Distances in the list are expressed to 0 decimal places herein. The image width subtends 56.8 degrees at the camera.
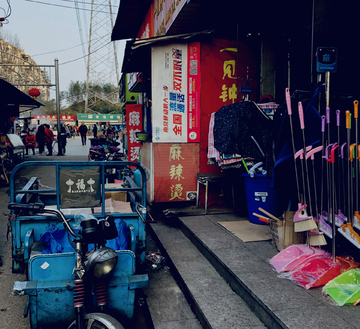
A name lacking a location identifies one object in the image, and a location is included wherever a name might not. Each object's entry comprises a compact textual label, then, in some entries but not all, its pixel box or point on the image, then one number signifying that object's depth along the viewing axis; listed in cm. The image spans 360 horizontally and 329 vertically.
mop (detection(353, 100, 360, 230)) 320
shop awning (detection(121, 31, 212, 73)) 631
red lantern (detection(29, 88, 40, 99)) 1717
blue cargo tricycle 240
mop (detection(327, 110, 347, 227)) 336
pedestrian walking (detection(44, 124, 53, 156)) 1933
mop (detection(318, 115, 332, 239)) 346
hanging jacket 539
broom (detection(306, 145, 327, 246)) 353
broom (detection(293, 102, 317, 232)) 352
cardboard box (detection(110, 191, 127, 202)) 533
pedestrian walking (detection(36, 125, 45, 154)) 1946
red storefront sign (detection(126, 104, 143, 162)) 1107
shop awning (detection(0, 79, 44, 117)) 1258
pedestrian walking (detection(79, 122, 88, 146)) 2795
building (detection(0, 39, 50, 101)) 3779
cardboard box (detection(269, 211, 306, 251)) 396
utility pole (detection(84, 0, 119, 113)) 6103
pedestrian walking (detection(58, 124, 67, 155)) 1978
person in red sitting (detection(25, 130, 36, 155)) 1911
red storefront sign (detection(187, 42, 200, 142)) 660
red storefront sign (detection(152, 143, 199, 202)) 671
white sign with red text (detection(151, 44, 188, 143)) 657
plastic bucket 521
